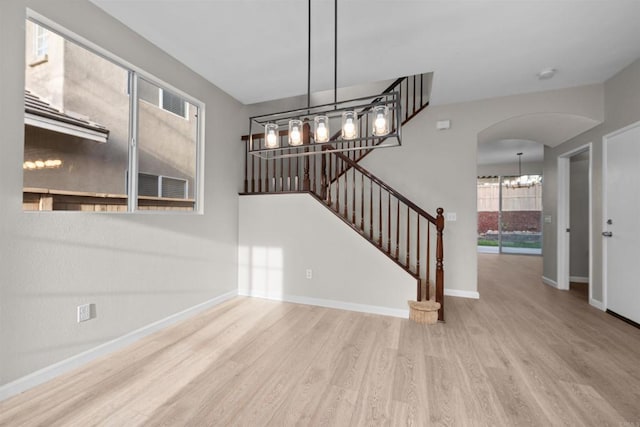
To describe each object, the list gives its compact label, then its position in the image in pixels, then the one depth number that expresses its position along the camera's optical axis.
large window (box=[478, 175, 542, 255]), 8.24
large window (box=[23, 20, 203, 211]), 1.92
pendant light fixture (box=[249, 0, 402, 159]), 1.67
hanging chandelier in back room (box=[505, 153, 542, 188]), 7.45
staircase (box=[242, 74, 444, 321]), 3.73
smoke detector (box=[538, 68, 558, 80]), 2.99
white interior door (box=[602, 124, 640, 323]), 2.86
